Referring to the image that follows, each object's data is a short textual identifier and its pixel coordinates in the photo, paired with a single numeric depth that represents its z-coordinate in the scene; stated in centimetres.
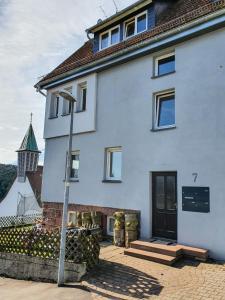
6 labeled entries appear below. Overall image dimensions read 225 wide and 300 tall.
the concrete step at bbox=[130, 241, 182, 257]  825
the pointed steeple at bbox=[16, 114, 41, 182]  4059
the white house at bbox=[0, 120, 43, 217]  3286
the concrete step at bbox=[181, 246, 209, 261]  820
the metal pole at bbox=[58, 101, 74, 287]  718
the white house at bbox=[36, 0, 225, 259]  897
